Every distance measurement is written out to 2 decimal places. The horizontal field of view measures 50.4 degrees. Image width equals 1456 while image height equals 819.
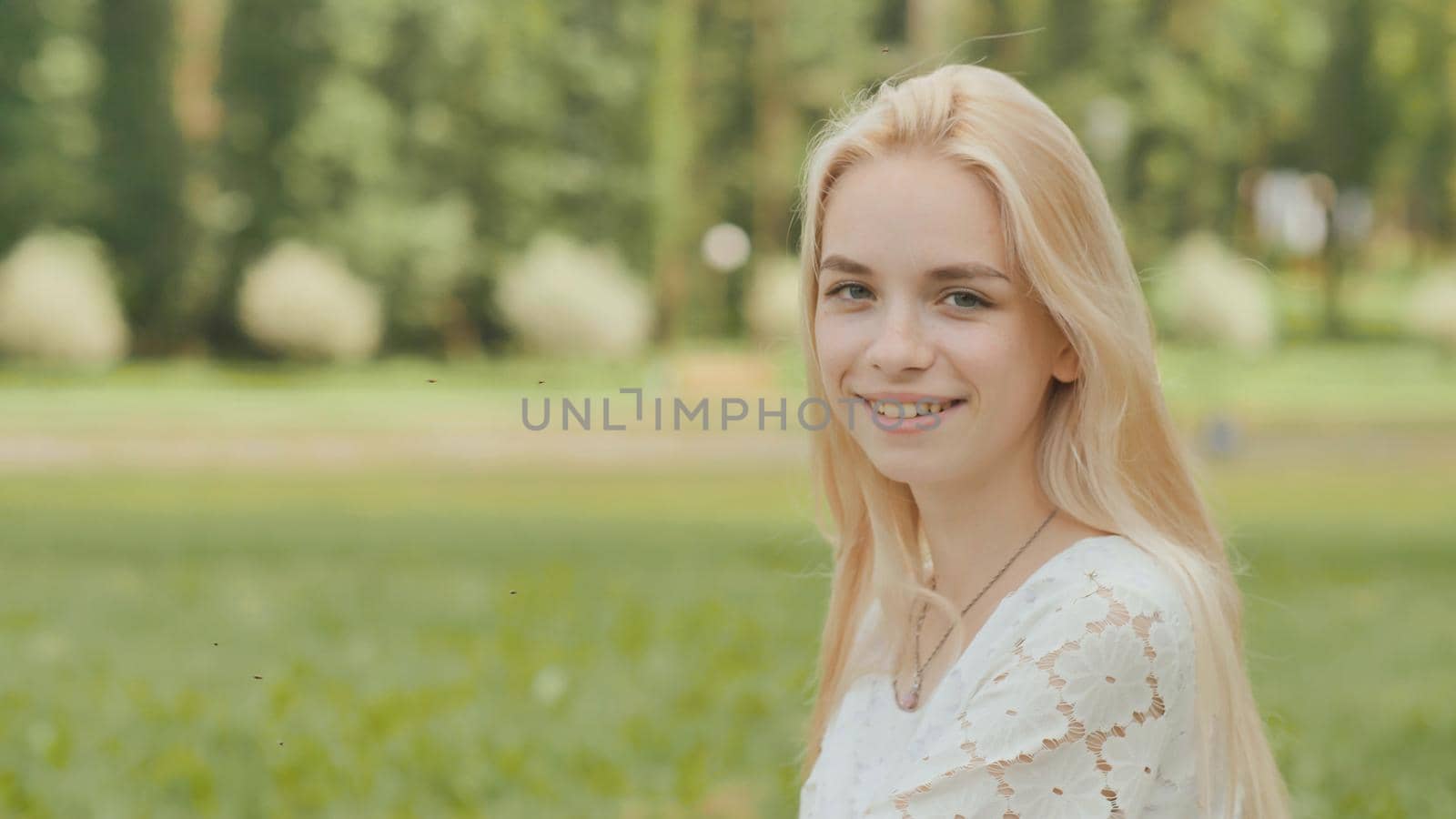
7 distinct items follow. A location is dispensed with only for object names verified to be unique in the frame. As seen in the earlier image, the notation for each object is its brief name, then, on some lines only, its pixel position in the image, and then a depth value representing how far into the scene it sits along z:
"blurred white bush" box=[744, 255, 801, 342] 18.81
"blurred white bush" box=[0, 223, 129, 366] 17.23
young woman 1.45
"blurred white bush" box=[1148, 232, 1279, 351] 19.94
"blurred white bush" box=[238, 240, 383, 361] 18.11
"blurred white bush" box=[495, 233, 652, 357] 19.00
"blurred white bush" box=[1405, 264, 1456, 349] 19.14
